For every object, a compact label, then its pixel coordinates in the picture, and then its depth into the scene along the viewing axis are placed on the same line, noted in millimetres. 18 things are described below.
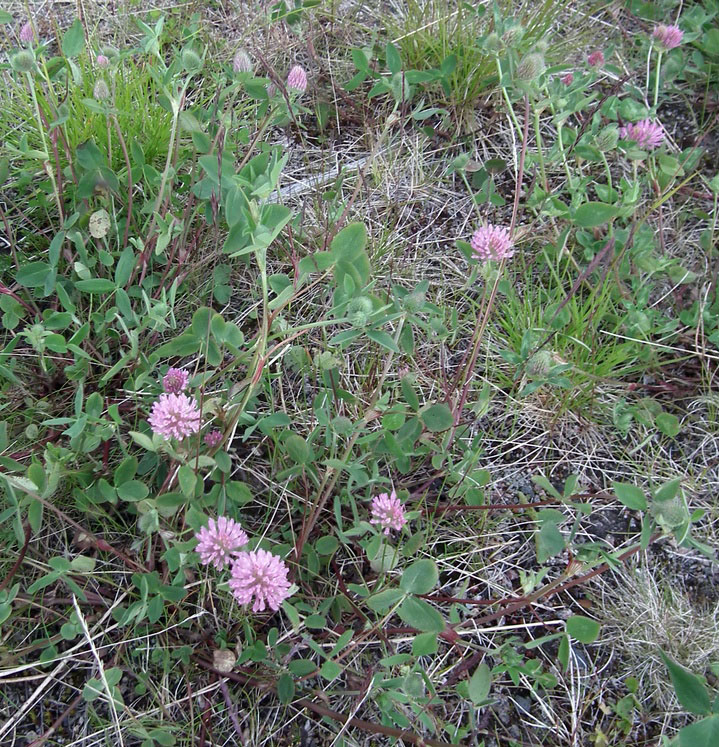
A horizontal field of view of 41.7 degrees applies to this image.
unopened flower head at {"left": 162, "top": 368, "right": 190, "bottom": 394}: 470
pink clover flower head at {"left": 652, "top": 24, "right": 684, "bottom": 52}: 598
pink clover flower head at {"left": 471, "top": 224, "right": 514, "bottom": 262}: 495
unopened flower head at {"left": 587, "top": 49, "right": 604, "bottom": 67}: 595
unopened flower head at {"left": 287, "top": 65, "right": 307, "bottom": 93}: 555
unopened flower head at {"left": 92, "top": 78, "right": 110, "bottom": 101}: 517
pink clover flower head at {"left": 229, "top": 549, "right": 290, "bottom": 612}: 417
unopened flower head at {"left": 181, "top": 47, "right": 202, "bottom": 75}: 491
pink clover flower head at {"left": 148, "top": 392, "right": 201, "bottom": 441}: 441
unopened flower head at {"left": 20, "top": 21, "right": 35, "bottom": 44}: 517
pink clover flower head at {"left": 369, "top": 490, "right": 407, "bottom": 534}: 458
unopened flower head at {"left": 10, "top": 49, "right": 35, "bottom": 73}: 486
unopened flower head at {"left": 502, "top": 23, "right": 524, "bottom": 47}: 564
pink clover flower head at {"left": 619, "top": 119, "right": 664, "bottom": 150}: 581
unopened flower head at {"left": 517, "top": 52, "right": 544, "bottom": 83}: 517
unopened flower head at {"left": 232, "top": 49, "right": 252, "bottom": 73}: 547
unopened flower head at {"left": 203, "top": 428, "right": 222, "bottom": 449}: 471
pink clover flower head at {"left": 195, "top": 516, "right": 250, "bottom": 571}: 424
